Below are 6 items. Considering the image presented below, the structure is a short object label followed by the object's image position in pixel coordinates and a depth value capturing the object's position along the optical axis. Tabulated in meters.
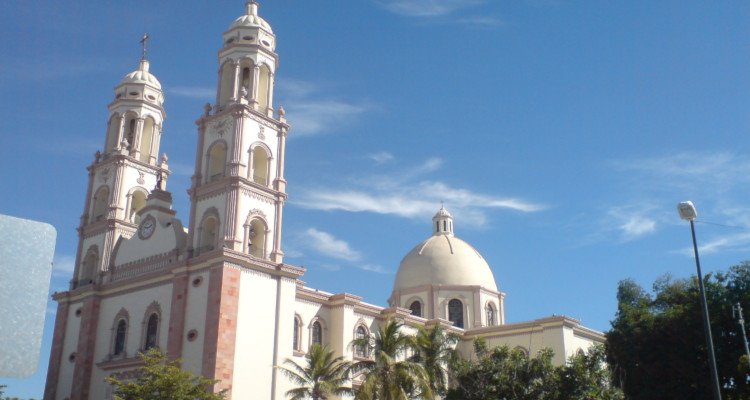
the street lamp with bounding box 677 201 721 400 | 15.18
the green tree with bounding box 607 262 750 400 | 29.94
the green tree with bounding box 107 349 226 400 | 24.52
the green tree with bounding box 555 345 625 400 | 26.80
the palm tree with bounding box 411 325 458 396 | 28.98
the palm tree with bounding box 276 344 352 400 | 26.16
